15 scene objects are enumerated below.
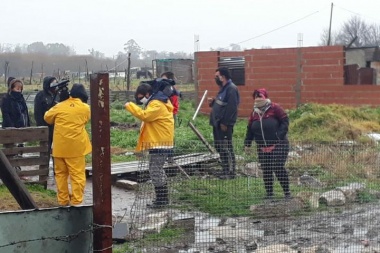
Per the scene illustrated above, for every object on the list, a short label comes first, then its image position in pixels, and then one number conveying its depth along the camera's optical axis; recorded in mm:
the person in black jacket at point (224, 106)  10664
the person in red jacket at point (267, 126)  7904
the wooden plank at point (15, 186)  4926
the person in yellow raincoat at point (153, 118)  7742
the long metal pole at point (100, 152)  4883
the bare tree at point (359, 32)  72000
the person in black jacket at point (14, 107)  10992
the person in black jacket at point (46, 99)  10258
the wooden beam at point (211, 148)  8616
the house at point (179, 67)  35281
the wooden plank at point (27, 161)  8984
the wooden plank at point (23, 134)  8859
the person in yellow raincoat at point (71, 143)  8125
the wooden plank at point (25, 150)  8945
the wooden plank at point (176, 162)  7319
